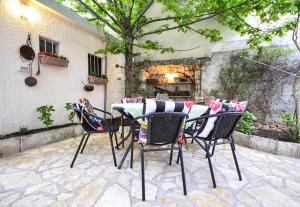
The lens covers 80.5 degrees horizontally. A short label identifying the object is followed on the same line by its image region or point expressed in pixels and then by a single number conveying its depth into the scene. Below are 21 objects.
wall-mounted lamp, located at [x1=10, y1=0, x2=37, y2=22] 3.10
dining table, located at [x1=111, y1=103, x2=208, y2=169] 2.42
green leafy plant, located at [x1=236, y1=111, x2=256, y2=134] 3.41
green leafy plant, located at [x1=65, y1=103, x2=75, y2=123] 4.01
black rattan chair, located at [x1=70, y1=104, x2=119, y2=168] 2.28
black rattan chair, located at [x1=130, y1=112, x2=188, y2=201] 1.67
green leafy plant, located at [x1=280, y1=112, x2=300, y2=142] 3.04
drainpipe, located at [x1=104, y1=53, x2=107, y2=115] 5.50
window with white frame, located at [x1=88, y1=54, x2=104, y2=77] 5.00
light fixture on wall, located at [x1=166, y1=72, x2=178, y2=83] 6.86
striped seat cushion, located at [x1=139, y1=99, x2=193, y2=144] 1.69
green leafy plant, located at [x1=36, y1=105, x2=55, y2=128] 3.41
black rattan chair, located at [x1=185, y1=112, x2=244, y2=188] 1.88
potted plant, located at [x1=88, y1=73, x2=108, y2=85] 4.81
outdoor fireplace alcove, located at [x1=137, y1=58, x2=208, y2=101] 6.11
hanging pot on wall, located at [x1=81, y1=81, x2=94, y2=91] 4.68
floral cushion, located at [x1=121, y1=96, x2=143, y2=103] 3.09
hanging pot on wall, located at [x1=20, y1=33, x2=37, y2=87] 3.24
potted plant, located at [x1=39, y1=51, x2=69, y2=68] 3.51
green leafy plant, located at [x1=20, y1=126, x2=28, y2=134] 3.19
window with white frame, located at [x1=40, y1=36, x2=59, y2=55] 3.75
